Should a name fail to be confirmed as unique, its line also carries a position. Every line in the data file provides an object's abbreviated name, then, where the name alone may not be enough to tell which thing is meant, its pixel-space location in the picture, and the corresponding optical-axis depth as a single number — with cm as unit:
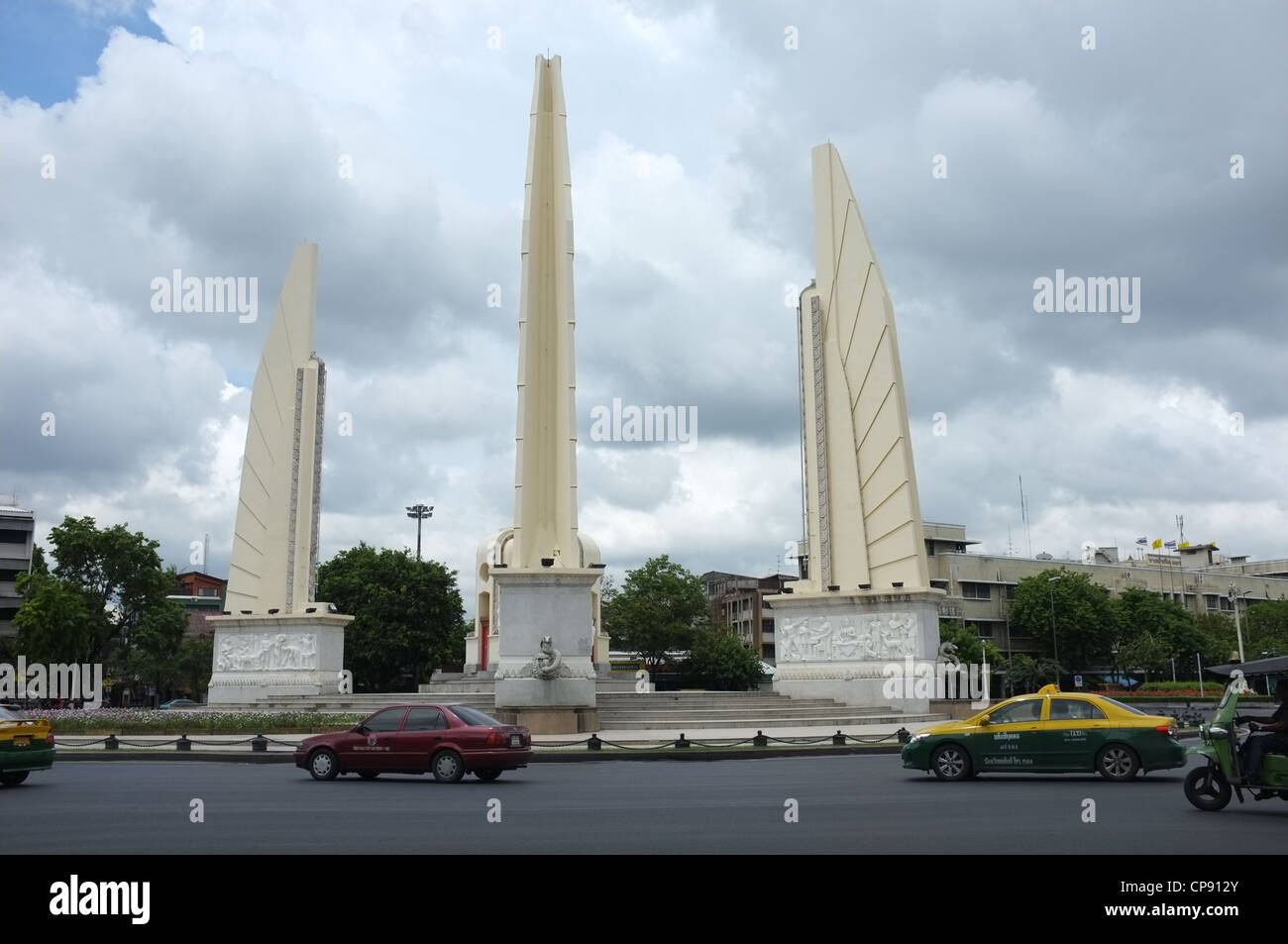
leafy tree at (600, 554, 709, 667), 6456
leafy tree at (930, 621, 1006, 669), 6494
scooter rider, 1095
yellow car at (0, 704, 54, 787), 1498
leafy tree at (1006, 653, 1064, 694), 5725
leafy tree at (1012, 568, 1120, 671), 6862
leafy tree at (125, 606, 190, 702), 5219
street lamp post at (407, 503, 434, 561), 7281
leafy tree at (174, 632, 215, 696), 6387
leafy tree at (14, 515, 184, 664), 4556
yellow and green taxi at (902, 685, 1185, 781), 1476
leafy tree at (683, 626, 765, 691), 6406
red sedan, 1559
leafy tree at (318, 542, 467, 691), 5588
